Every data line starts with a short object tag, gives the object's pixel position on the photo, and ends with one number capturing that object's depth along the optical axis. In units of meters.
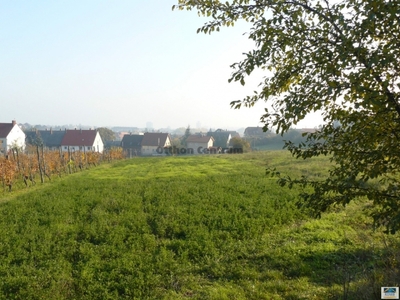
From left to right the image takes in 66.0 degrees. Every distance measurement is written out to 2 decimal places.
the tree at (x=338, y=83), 2.68
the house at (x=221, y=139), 76.97
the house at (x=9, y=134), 51.81
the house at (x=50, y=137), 66.66
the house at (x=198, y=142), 72.44
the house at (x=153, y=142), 69.81
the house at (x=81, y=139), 62.43
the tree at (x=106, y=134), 91.11
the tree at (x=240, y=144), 57.78
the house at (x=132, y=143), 71.81
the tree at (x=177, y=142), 77.18
